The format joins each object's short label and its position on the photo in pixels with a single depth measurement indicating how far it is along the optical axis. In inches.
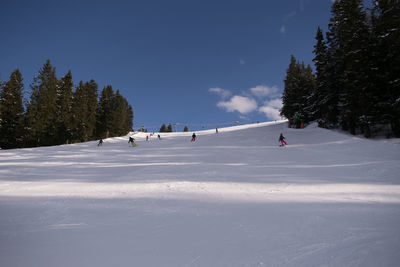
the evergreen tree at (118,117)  1970.8
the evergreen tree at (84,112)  1573.1
